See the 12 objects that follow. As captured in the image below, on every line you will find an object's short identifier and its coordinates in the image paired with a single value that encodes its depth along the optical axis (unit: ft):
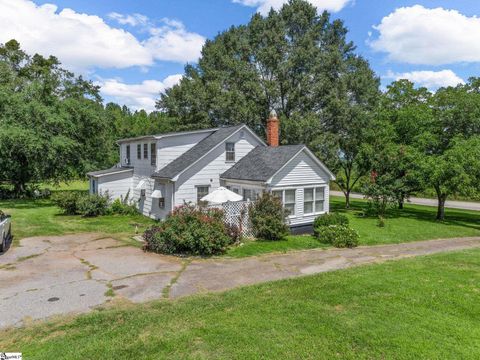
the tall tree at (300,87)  98.17
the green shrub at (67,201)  79.00
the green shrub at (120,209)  79.66
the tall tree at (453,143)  76.54
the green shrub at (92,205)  75.72
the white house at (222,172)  66.33
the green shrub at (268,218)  55.52
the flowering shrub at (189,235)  45.75
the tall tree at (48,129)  93.30
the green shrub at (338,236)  55.74
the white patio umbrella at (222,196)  56.85
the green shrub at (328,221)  60.64
